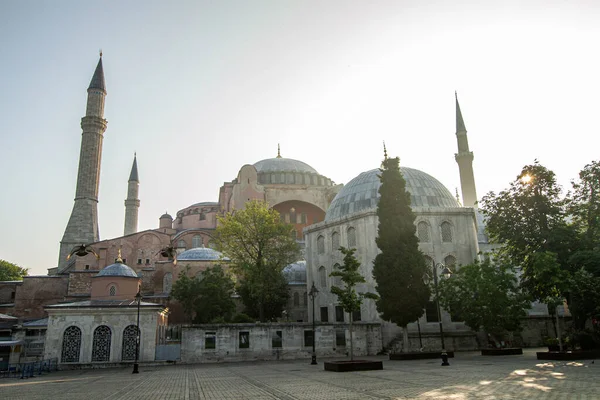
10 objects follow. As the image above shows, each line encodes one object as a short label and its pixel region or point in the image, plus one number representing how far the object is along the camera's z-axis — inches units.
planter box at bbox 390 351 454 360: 882.1
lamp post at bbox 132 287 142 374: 875.5
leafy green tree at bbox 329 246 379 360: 732.7
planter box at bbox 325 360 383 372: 651.5
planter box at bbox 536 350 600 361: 718.5
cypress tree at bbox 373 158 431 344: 949.2
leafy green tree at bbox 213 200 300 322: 1203.2
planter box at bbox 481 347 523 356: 885.8
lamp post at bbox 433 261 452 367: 700.2
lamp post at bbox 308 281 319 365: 852.6
